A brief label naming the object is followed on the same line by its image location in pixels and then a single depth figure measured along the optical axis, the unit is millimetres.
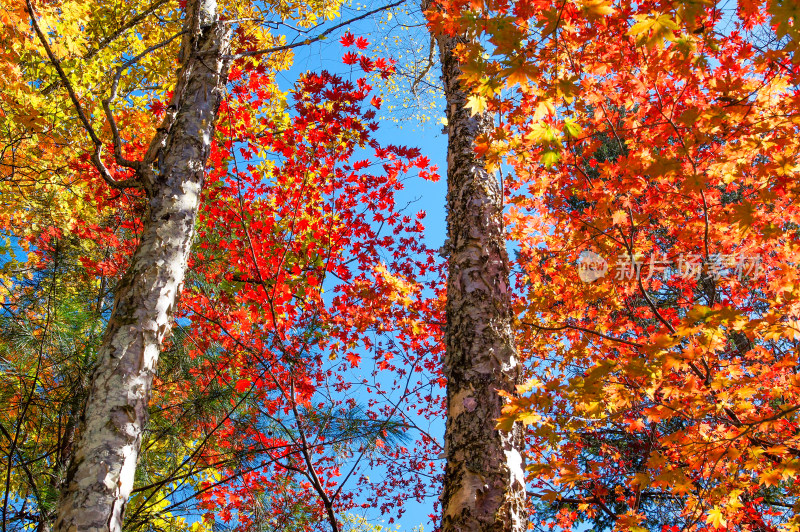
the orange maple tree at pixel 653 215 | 2480
